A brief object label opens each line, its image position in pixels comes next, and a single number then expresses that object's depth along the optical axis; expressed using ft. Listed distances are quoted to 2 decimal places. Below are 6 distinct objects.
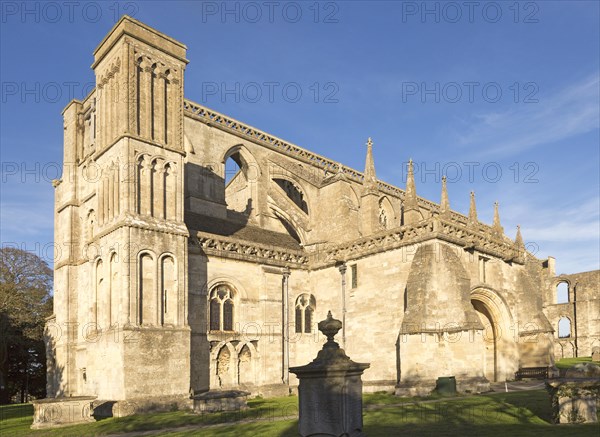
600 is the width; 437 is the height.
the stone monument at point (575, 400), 40.04
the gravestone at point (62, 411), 56.13
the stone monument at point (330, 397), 28.17
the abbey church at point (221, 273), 65.82
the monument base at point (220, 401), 57.52
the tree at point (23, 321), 115.55
